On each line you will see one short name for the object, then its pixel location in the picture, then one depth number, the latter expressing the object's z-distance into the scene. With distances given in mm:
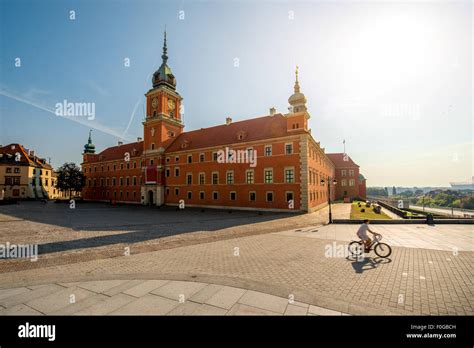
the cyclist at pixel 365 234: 8961
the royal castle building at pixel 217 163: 28344
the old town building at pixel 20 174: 55656
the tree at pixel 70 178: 52844
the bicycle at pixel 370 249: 8680
